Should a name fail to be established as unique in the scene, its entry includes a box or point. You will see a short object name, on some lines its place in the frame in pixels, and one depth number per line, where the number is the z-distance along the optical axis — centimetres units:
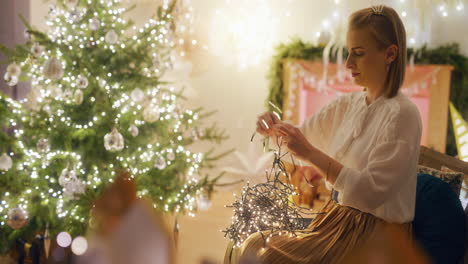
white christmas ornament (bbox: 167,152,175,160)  275
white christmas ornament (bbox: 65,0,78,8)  229
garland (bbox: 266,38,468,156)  432
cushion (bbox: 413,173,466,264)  146
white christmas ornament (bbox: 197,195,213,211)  286
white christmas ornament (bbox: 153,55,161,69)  266
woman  123
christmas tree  231
